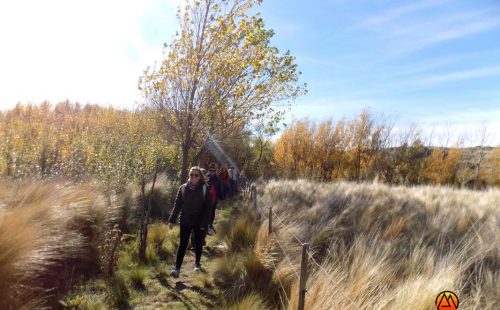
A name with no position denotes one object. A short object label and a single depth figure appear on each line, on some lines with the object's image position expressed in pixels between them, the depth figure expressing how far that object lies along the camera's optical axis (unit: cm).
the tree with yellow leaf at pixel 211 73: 1049
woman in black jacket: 618
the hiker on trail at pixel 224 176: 1324
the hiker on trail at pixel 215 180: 1042
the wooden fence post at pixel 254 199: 937
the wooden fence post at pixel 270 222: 672
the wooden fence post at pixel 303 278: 349
